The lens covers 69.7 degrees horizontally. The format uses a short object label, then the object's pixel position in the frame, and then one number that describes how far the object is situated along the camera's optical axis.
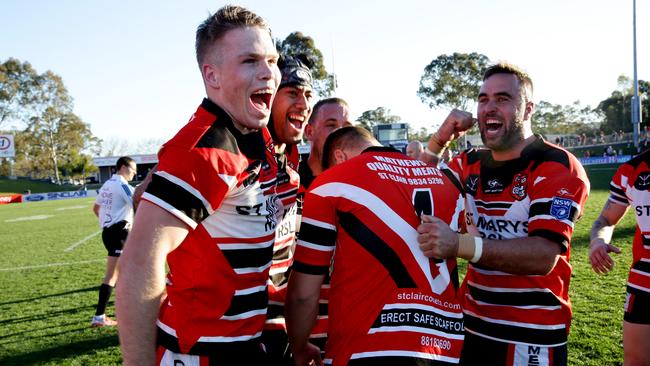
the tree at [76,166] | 61.53
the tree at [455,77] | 58.25
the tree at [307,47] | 44.56
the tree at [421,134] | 83.90
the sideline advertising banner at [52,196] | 46.69
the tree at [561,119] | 83.75
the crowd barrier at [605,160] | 33.41
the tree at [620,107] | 63.40
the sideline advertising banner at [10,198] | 44.44
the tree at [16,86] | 60.31
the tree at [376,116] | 77.94
